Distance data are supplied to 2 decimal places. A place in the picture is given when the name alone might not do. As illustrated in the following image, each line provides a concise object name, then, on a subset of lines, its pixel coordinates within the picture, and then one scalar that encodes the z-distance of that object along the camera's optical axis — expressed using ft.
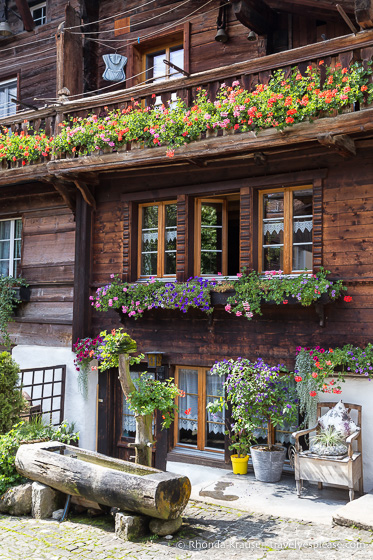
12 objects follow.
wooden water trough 20.48
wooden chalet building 27.32
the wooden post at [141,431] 24.34
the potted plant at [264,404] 27.20
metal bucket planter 27.20
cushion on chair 25.20
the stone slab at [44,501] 23.65
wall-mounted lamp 31.73
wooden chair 23.76
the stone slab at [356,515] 20.71
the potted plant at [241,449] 28.76
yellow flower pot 29.01
